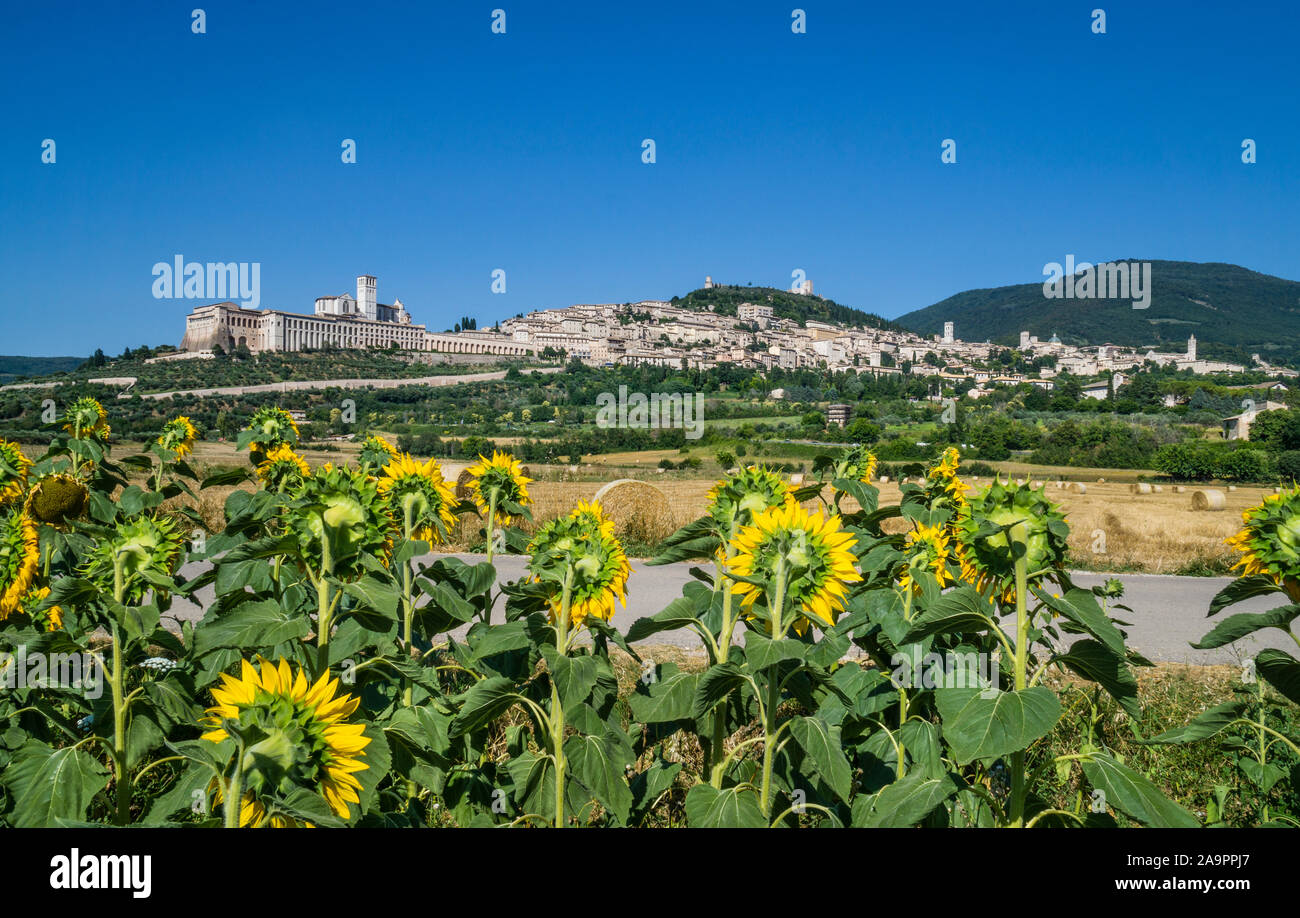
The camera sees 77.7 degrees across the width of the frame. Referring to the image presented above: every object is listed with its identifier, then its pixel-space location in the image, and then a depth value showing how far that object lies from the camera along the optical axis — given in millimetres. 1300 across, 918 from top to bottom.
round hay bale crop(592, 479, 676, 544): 15837
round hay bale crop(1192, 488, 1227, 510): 23547
